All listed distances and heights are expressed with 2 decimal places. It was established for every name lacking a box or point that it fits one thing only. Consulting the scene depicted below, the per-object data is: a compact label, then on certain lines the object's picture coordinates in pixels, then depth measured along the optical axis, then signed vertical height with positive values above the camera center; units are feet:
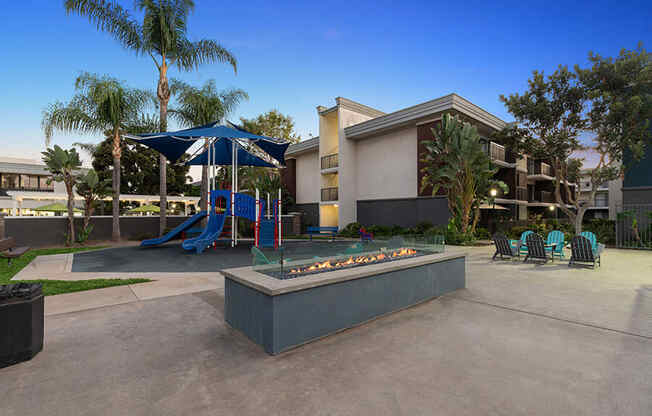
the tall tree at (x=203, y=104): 60.95 +22.56
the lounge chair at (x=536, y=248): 32.78 -4.41
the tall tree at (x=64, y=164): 48.34 +7.88
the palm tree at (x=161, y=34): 52.75 +33.21
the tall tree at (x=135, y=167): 96.89 +15.34
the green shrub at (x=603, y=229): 52.70 -3.94
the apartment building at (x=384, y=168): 63.82 +11.04
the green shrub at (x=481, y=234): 61.05 -5.19
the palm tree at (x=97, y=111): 52.60 +18.41
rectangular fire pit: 12.26 -4.46
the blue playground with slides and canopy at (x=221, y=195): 41.47 +2.21
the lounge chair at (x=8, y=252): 30.78 -4.58
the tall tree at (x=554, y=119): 53.98 +17.38
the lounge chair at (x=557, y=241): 34.24 -3.95
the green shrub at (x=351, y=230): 71.05 -5.21
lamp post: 55.78 +3.27
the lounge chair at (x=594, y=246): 30.79 -4.06
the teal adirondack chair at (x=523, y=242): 36.13 -4.25
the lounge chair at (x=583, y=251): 30.31 -4.46
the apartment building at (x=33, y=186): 88.71 +9.30
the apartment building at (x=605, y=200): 58.54 +2.61
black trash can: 10.61 -4.19
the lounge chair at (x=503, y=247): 35.22 -4.71
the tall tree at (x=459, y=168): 51.03 +7.44
